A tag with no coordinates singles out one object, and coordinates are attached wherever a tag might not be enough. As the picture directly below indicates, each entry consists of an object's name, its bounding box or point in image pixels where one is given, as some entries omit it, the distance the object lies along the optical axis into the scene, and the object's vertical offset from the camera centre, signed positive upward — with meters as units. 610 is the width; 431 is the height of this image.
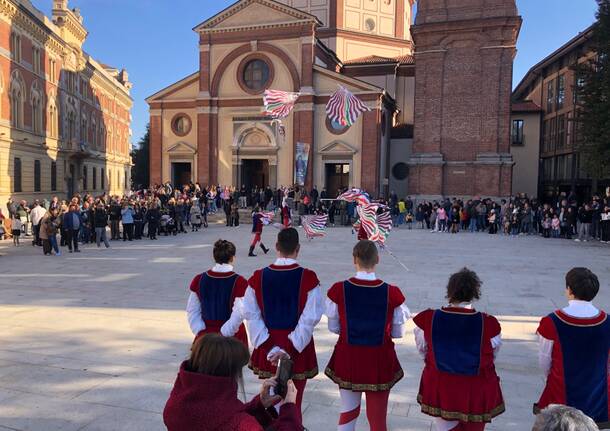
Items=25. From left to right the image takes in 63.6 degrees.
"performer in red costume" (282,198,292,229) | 17.34 -0.82
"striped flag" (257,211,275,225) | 15.12 -0.81
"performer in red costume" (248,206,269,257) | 15.83 -1.22
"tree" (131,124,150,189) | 74.28 +3.73
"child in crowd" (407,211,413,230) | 27.37 -1.61
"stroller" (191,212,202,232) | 26.06 -1.63
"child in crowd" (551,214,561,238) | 23.28 -1.44
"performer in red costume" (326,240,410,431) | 3.91 -1.12
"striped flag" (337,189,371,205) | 11.42 -0.10
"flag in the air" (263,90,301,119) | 17.09 +3.16
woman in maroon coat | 2.19 -0.90
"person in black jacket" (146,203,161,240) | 21.53 -1.30
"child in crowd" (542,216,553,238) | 23.38 -1.45
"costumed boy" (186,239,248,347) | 4.49 -0.98
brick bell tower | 31.02 +6.31
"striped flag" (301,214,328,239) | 14.18 -0.92
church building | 31.56 +6.24
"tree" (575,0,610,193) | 22.77 +4.54
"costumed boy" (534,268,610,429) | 3.51 -1.12
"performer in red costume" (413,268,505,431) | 3.45 -1.18
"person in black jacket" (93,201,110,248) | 18.21 -1.23
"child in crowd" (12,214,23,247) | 19.08 -1.60
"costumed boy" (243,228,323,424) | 4.03 -0.99
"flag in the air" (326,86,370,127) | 16.52 +2.94
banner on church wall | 33.14 +2.13
